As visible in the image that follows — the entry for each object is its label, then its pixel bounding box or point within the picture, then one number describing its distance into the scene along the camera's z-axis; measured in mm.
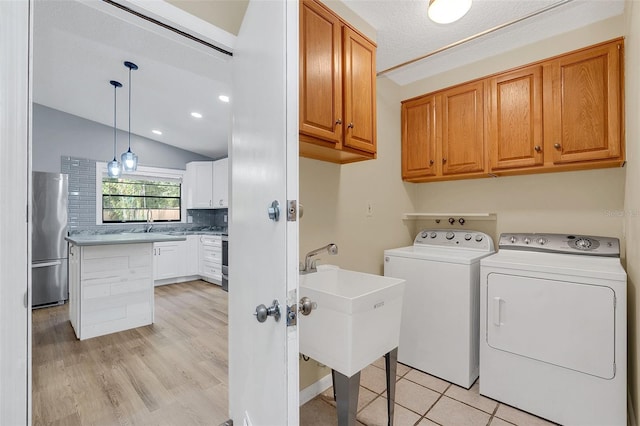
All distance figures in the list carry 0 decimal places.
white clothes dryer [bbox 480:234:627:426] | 1531
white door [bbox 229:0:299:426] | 849
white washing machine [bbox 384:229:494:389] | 2004
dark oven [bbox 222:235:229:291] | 4586
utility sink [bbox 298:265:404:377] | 1271
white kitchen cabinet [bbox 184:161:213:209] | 5652
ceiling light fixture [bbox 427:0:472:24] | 1568
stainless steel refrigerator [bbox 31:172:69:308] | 3654
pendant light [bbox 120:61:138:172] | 3170
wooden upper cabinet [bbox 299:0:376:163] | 1484
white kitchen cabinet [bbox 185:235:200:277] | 5301
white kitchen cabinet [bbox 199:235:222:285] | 4965
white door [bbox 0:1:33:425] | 708
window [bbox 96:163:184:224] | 4943
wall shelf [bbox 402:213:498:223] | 2471
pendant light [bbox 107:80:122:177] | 3342
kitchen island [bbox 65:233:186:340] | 2799
